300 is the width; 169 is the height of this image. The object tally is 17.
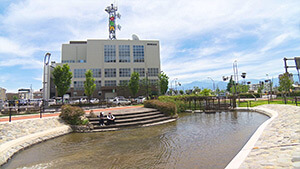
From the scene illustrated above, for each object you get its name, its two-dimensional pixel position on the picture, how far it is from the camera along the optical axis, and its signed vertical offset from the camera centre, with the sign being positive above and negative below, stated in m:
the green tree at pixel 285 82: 42.81 +2.11
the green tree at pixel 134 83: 51.16 +2.99
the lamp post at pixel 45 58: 23.26 +5.13
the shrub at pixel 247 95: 52.61 -1.23
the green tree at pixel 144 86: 56.71 +2.23
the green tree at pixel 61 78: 32.41 +3.10
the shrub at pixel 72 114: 13.42 -1.68
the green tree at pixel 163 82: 53.38 +3.29
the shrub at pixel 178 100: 24.06 -1.23
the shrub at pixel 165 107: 18.06 -1.59
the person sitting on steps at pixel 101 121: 13.62 -2.27
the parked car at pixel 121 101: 34.44 -1.76
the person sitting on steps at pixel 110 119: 13.77 -2.13
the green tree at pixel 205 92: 38.25 -0.06
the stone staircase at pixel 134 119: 13.51 -2.40
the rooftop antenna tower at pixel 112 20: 65.62 +28.70
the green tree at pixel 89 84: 41.06 +2.32
